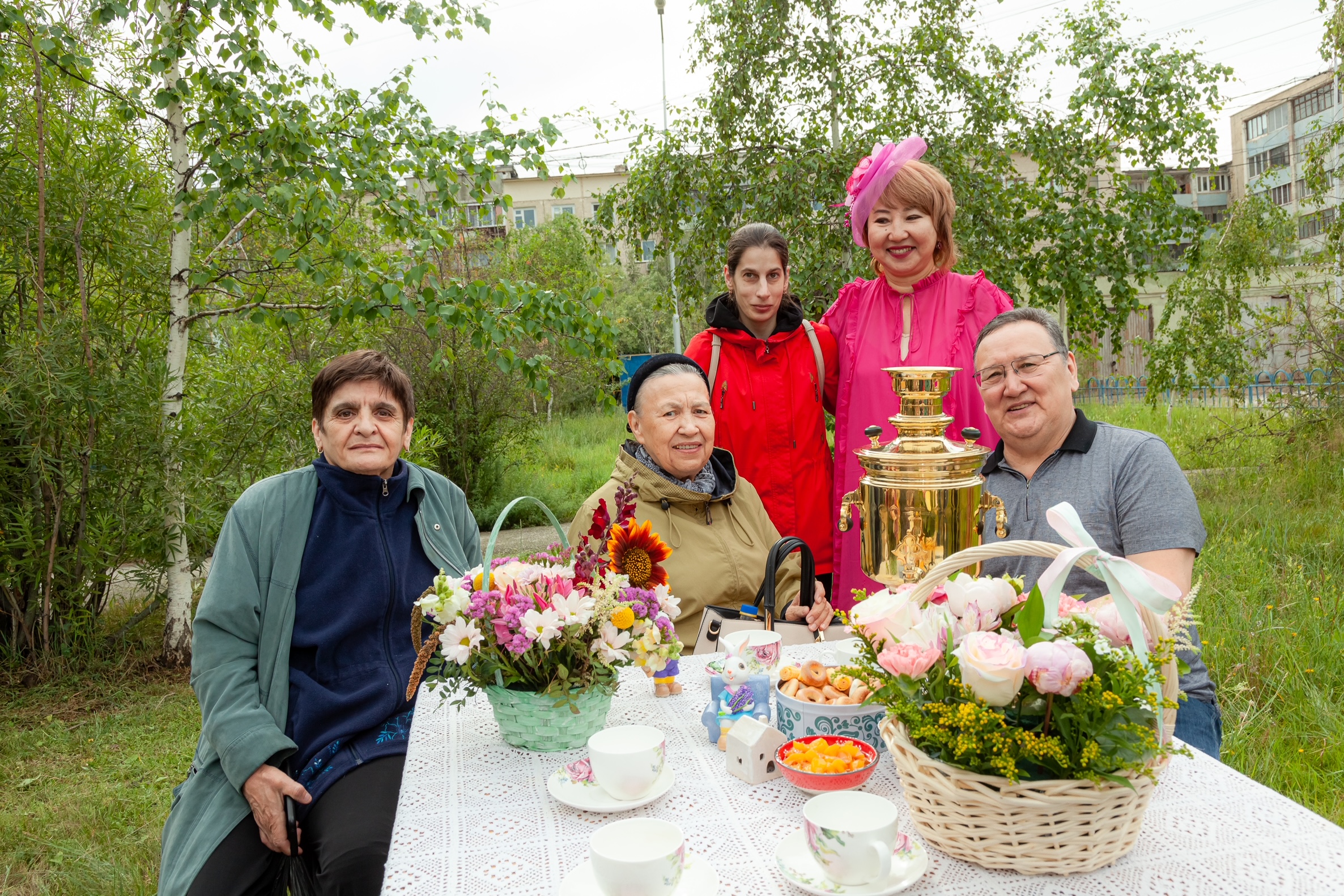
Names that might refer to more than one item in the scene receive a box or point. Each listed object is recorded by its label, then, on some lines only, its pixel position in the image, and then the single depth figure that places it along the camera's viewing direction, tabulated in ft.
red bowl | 5.22
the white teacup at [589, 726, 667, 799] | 5.18
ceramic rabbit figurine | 6.24
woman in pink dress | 10.23
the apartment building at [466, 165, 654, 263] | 129.90
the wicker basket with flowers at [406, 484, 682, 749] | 5.89
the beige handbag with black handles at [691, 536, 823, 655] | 8.61
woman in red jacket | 11.76
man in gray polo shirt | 7.23
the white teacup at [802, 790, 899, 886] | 4.19
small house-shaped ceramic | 5.48
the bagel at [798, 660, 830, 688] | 6.01
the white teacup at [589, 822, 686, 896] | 4.14
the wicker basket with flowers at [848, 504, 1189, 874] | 4.04
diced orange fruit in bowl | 5.30
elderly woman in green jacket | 7.29
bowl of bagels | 5.72
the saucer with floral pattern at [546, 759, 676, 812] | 5.24
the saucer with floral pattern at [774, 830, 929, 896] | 4.28
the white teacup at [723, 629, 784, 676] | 7.05
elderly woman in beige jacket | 9.66
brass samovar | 6.73
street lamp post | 24.26
